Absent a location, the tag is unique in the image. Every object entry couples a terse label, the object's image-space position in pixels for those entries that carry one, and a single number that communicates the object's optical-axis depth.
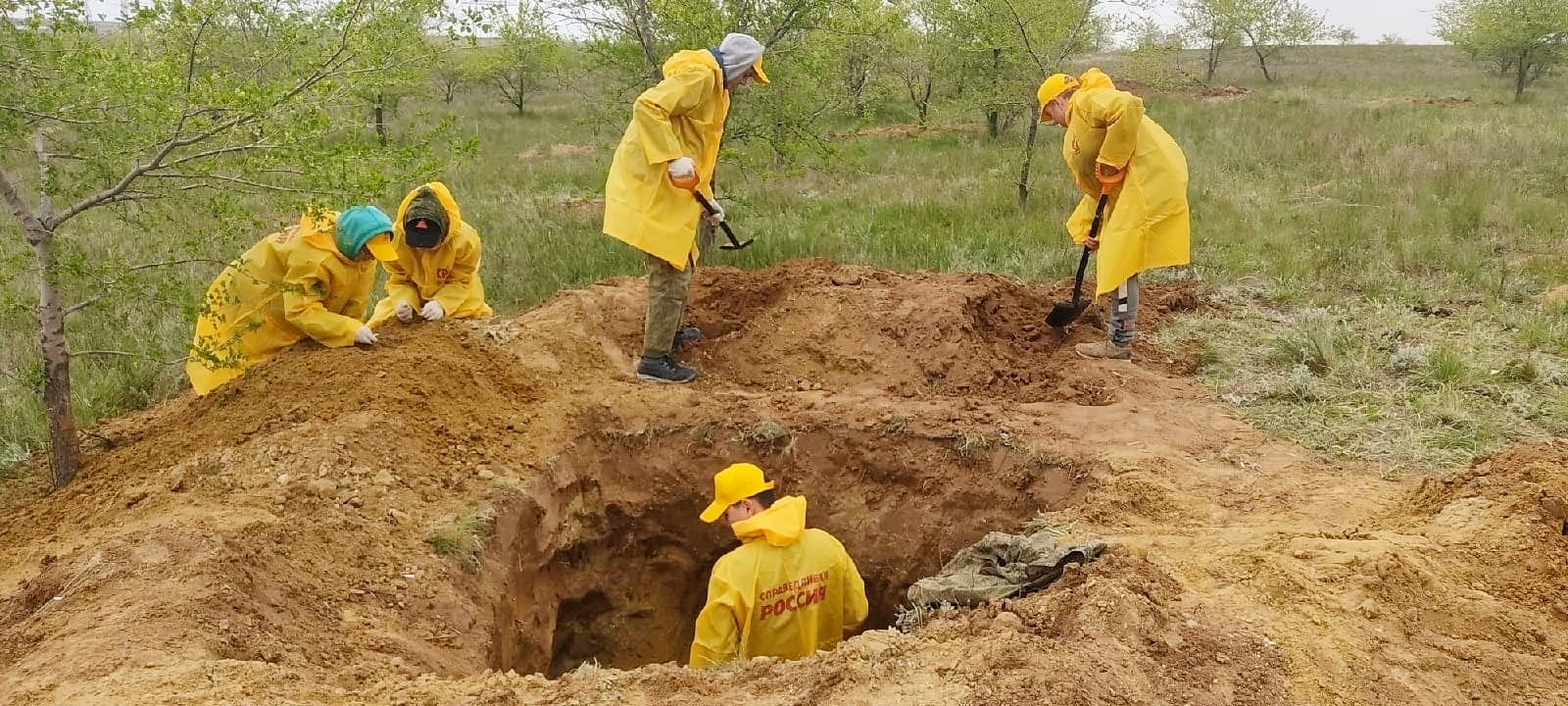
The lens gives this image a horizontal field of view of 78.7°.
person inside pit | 3.56
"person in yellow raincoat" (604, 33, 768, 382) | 4.71
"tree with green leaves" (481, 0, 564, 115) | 7.31
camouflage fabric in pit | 3.13
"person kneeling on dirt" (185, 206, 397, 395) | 4.76
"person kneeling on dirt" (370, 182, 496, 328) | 5.21
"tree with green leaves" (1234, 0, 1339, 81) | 28.28
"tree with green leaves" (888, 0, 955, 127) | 17.48
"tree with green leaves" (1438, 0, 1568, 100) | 22.00
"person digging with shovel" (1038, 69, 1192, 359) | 5.16
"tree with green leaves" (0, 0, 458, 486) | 3.32
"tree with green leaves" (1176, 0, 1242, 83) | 28.16
